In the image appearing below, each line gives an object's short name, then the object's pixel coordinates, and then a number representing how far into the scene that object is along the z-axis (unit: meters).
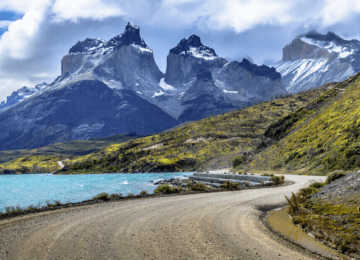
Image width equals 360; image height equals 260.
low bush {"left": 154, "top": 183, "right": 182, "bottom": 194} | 30.03
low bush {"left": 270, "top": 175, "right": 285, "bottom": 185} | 35.47
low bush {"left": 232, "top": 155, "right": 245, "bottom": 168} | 85.74
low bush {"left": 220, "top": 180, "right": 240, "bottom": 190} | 33.44
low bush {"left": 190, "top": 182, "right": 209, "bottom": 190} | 32.41
